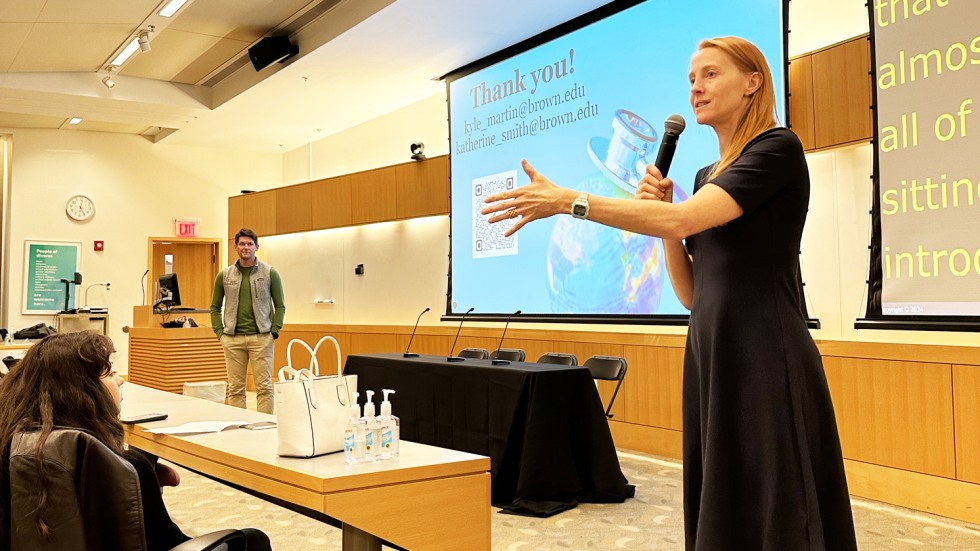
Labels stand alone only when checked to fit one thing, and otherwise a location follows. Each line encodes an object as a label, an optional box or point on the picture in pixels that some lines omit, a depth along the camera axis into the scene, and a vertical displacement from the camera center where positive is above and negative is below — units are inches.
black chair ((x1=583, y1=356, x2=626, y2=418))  182.9 -14.5
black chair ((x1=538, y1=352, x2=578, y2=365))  200.1 -13.8
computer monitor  325.4 +5.4
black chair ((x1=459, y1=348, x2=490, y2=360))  231.6 -14.3
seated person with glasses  62.4 -7.9
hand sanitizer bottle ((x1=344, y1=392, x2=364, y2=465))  71.6 -12.7
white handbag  73.7 -10.4
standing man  251.9 -3.5
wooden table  65.2 -16.2
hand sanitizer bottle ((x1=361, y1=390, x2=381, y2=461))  72.4 -12.3
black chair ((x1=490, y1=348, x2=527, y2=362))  218.5 -13.8
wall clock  423.5 +52.8
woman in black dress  53.0 -3.5
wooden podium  313.1 -21.2
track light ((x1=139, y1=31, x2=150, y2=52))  284.4 +96.5
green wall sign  413.4 +16.7
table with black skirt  157.5 -27.1
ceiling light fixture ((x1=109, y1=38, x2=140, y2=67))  297.1 +98.3
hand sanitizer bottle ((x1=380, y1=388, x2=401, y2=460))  73.2 -12.3
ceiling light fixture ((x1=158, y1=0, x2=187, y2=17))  258.5 +99.5
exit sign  448.5 +44.9
